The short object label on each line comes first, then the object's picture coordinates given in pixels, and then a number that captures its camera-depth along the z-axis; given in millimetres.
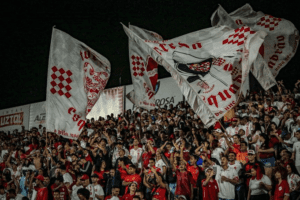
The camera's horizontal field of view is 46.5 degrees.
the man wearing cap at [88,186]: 8763
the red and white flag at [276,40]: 9211
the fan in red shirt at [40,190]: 9148
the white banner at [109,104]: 19938
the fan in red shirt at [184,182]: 8125
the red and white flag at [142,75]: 9633
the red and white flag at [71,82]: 7820
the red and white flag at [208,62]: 6594
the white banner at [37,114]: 23216
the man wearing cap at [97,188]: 8784
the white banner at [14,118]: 24359
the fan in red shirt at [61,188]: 8930
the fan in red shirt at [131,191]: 8250
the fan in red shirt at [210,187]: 7668
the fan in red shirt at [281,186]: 6750
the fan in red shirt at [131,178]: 8842
